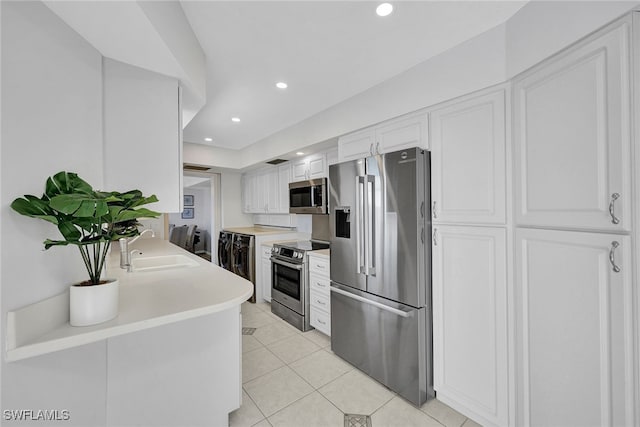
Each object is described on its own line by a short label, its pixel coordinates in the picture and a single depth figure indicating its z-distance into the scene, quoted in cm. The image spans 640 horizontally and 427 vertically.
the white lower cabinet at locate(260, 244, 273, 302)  368
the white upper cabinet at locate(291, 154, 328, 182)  325
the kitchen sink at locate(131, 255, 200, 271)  209
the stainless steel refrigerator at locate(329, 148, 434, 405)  177
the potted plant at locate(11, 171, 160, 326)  76
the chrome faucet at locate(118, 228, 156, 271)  179
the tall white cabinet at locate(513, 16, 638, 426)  101
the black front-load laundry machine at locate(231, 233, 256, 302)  381
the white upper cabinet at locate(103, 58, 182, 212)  132
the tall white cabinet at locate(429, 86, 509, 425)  149
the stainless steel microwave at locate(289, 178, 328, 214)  308
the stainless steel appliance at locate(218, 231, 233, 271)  431
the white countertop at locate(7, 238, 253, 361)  76
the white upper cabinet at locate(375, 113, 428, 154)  186
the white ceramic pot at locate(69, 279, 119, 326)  88
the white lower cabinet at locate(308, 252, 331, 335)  269
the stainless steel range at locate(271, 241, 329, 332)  294
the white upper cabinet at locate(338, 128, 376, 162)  225
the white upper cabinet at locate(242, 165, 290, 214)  395
